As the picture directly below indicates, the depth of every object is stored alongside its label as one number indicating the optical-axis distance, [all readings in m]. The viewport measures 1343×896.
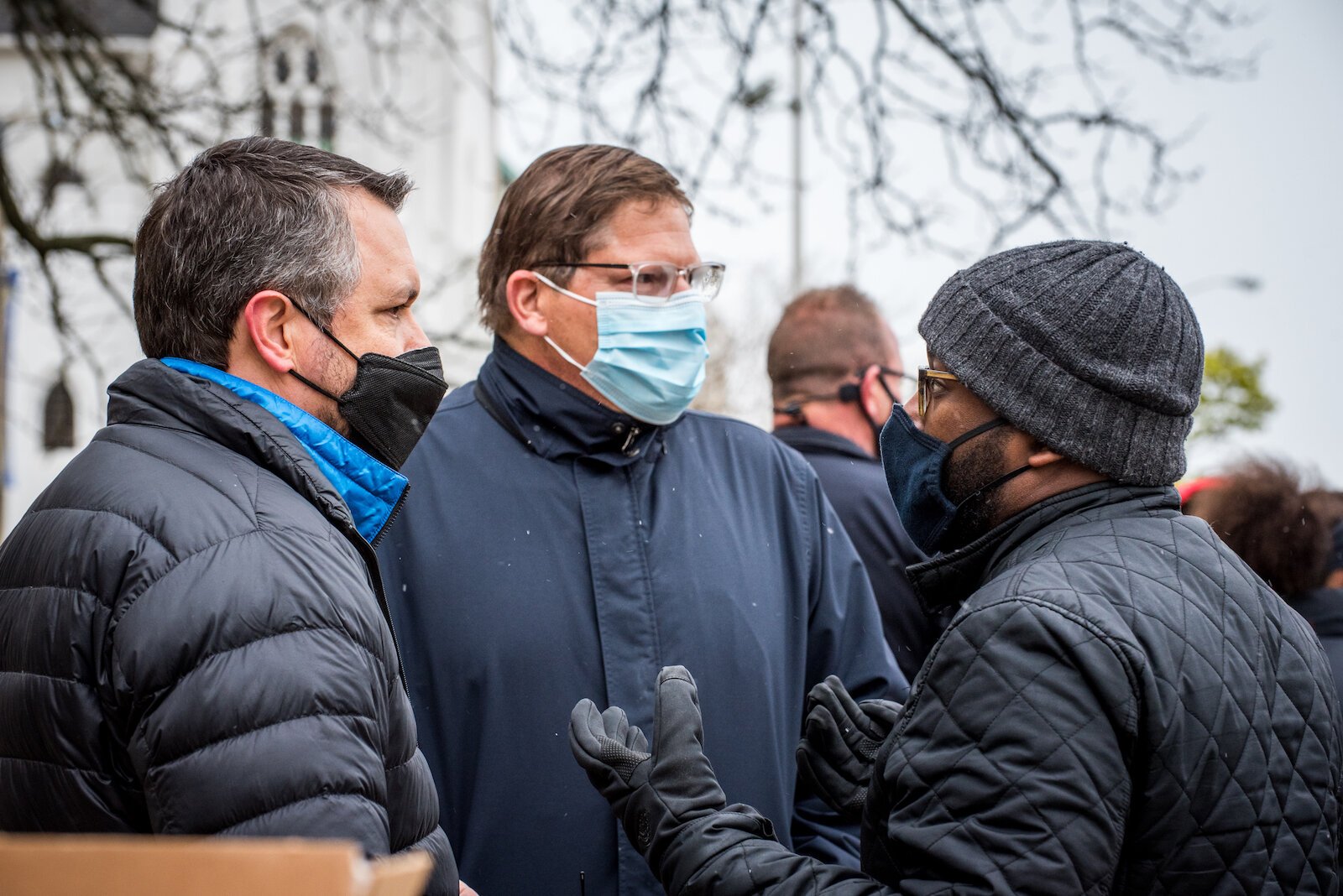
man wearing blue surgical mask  2.44
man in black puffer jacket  1.38
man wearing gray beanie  1.49
